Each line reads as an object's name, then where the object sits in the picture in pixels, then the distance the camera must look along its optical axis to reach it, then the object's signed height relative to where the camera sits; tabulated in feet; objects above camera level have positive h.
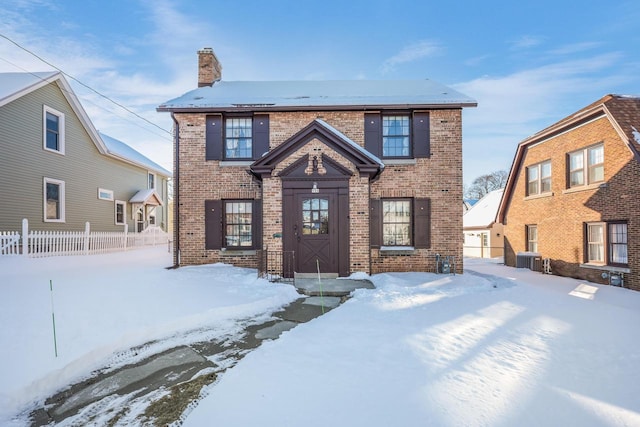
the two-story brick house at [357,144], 35.19 +5.64
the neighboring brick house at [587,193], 33.35 +2.77
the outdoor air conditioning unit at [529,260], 45.83 -6.78
